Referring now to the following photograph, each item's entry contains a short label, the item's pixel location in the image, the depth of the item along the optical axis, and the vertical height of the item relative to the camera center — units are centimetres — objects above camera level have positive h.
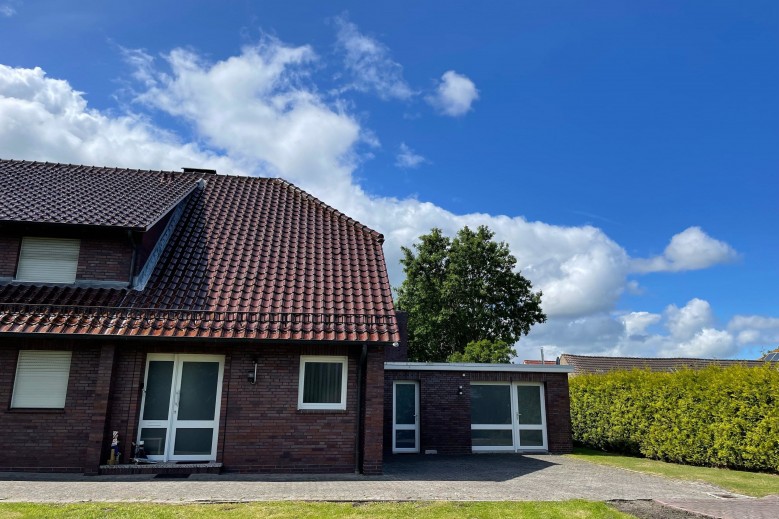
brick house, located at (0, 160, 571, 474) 961 +59
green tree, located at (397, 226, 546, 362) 3716 +548
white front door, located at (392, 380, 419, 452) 1620 -126
